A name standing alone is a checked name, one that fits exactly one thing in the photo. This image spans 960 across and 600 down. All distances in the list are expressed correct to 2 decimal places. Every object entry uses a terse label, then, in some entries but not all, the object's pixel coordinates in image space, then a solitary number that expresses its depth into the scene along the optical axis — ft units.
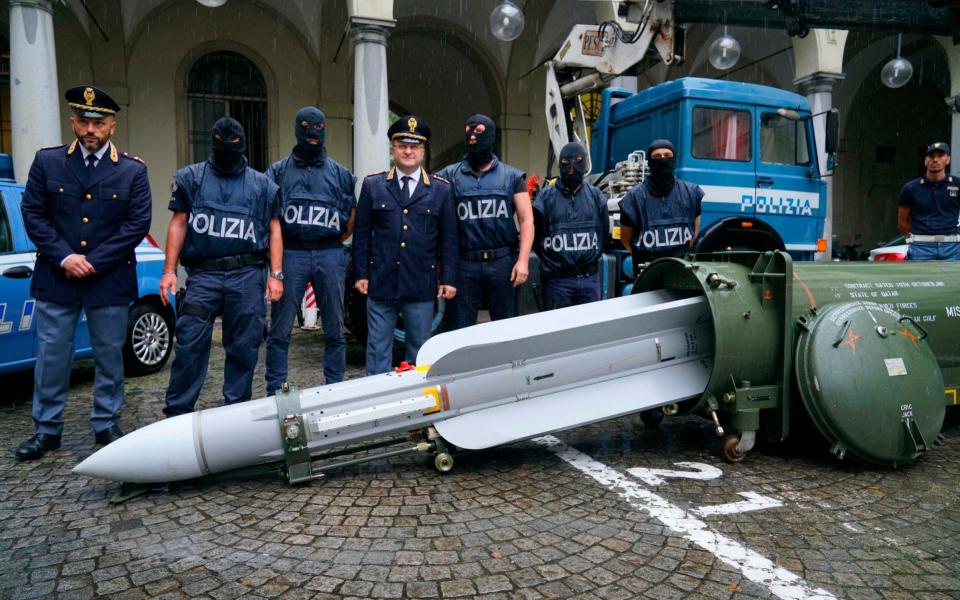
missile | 10.76
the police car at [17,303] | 15.99
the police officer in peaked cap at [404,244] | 14.32
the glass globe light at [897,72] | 40.47
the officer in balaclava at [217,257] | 13.33
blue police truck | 22.71
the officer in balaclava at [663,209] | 17.54
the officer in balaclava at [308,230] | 14.79
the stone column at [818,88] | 45.55
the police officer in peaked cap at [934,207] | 20.34
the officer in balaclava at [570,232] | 15.74
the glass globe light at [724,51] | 38.19
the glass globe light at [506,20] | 33.01
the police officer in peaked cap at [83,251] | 12.84
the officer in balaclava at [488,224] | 14.82
